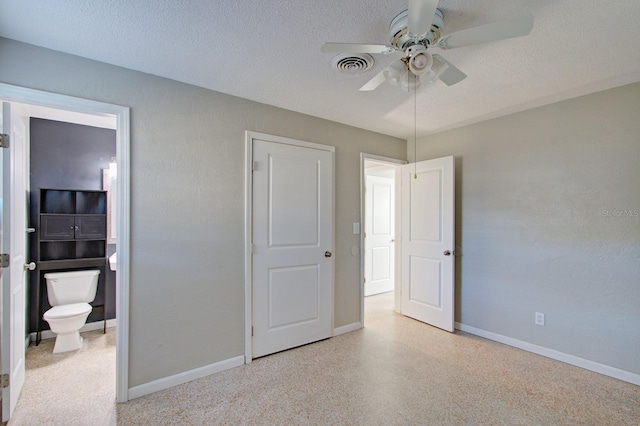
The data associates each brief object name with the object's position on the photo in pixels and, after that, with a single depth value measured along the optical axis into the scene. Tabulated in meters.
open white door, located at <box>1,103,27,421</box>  1.87
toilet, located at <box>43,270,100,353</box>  2.78
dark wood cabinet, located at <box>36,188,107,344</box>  3.07
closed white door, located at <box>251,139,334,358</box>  2.76
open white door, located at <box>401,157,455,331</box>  3.36
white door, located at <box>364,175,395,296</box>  5.12
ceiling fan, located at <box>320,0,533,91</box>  1.26
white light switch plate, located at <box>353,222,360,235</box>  3.46
